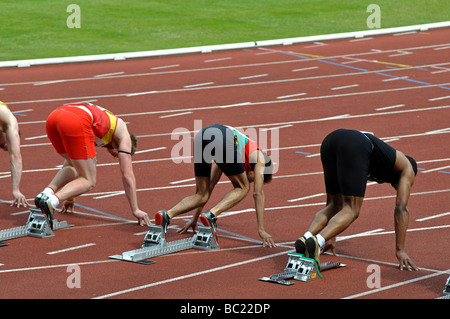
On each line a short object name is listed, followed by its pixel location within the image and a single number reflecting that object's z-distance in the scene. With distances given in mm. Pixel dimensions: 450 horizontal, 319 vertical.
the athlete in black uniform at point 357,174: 18234
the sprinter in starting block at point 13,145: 22922
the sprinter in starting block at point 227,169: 20297
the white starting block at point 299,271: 17969
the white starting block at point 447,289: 17000
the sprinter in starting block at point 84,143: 21297
